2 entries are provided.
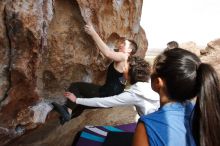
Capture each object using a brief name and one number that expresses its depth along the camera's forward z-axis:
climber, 2.74
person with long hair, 1.09
